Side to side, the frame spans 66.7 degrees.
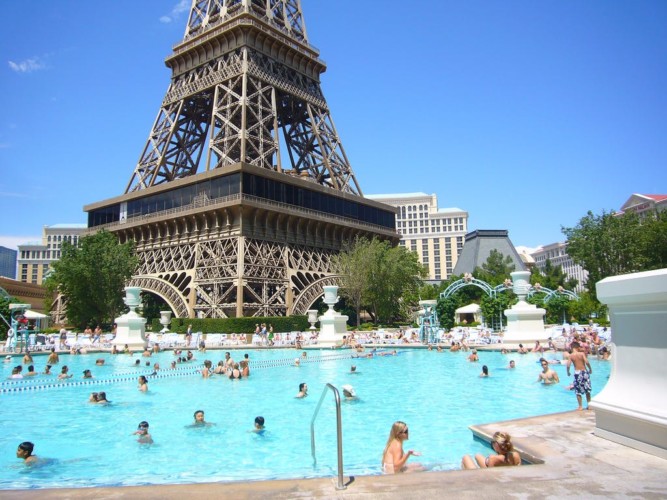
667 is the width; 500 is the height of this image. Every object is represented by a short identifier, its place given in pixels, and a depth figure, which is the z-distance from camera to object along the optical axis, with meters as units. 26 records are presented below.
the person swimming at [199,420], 11.12
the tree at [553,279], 62.96
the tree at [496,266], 70.31
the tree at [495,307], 37.03
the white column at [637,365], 5.87
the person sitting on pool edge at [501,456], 6.23
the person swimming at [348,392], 13.55
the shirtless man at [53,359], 22.73
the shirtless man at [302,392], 14.30
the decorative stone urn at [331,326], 29.47
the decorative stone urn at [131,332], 29.81
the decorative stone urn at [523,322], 25.00
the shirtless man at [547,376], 15.39
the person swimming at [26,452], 8.66
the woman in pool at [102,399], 14.29
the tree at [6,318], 35.59
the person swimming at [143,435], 10.02
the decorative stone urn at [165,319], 41.12
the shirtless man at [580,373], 10.31
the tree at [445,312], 38.50
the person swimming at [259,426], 10.60
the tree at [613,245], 39.62
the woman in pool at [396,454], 6.85
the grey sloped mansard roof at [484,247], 84.88
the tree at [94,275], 41.94
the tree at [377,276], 43.38
